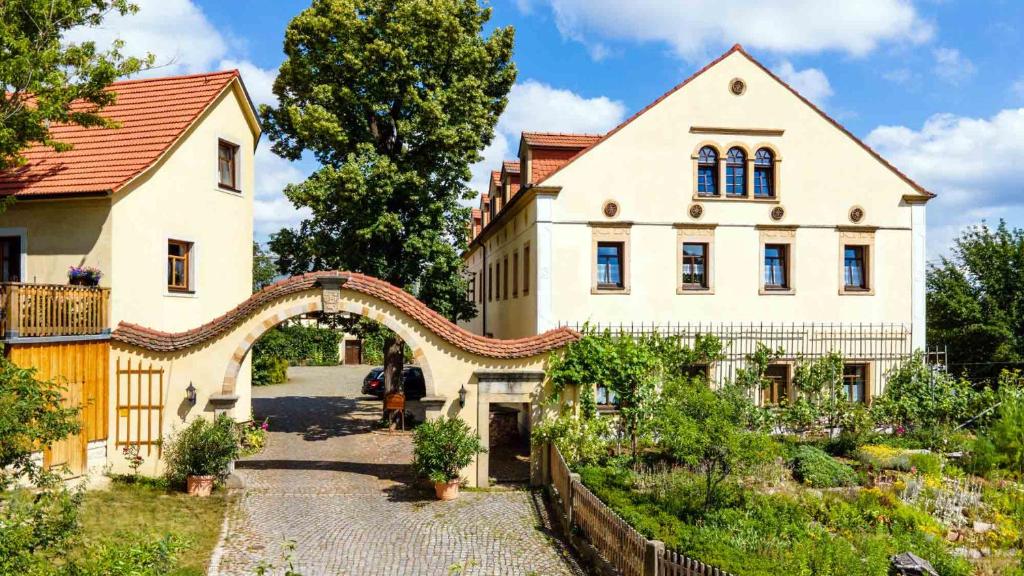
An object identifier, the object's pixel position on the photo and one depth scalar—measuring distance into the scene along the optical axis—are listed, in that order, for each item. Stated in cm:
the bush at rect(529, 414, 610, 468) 1612
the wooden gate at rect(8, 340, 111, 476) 1554
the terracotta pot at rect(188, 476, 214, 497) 1584
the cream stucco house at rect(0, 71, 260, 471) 1614
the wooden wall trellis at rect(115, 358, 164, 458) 1686
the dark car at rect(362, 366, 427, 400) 3092
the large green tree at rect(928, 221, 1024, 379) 2562
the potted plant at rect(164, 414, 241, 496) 1585
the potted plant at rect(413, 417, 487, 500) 1570
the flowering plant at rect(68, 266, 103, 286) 1688
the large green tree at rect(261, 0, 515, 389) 2278
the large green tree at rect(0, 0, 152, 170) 1453
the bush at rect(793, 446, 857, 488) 1515
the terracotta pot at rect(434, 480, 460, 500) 1580
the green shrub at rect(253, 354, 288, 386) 4075
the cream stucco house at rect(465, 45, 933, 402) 2150
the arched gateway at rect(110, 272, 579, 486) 1688
